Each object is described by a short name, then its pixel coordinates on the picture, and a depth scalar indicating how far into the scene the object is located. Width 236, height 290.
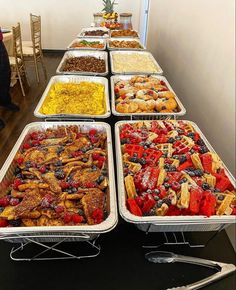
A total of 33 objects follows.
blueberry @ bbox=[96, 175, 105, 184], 0.97
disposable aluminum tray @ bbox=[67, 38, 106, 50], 2.60
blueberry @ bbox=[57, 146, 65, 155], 1.12
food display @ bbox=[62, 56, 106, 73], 1.99
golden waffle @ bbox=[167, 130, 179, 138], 1.17
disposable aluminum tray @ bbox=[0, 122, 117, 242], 0.74
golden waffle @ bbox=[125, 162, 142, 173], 0.98
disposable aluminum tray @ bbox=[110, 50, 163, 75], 1.90
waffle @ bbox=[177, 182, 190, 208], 0.82
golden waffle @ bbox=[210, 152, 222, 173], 0.99
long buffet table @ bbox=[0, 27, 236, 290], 0.80
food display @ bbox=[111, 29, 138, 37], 3.04
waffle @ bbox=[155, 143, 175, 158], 1.07
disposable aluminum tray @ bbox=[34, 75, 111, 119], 1.37
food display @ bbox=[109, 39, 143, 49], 2.62
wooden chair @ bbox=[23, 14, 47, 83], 3.29
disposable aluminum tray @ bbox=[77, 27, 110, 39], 2.92
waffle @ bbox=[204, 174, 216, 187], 0.92
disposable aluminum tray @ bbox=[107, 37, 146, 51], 2.53
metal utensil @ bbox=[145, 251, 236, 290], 0.82
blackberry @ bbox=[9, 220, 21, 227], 0.80
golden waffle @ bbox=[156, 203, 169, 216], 0.81
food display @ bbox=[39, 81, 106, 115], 1.42
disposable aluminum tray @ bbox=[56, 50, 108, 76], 2.35
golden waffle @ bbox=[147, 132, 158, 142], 1.15
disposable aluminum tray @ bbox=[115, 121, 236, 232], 0.78
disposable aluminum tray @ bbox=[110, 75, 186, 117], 1.37
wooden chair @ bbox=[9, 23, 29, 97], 2.82
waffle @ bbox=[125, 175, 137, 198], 0.87
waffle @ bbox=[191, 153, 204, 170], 0.99
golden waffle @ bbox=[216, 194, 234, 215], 0.83
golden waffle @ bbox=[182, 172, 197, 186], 0.90
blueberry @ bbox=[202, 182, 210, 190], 0.90
